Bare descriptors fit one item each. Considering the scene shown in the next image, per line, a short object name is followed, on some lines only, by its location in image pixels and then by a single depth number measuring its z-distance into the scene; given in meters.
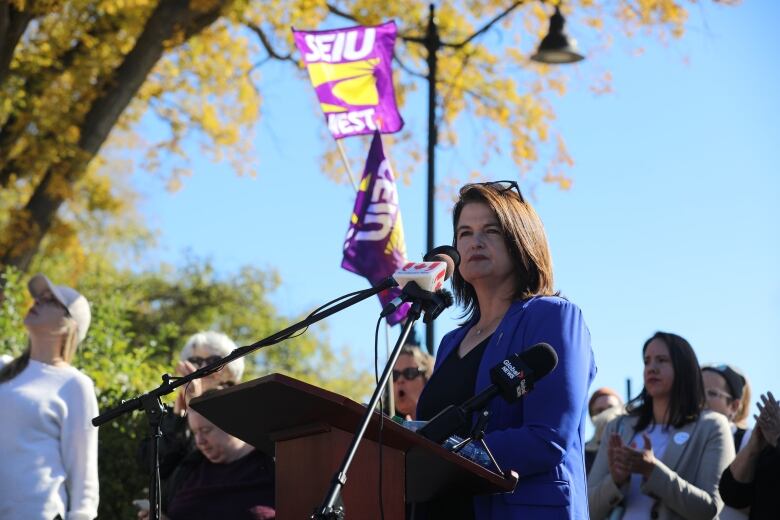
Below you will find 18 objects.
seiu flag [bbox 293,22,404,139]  10.22
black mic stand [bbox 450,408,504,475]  3.54
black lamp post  12.59
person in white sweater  6.01
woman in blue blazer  3.84
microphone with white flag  3.53
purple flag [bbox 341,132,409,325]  9.11
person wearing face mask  9.16
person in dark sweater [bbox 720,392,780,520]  6.17
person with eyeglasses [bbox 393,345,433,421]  7.35
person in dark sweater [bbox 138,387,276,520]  6.00
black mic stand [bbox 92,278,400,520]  3.66
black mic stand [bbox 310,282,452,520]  3.04
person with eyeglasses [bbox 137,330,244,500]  6.92
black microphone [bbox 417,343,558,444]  3.51
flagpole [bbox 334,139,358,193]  10.14
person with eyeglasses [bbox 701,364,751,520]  7.93
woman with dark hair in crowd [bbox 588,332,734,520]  6.38
